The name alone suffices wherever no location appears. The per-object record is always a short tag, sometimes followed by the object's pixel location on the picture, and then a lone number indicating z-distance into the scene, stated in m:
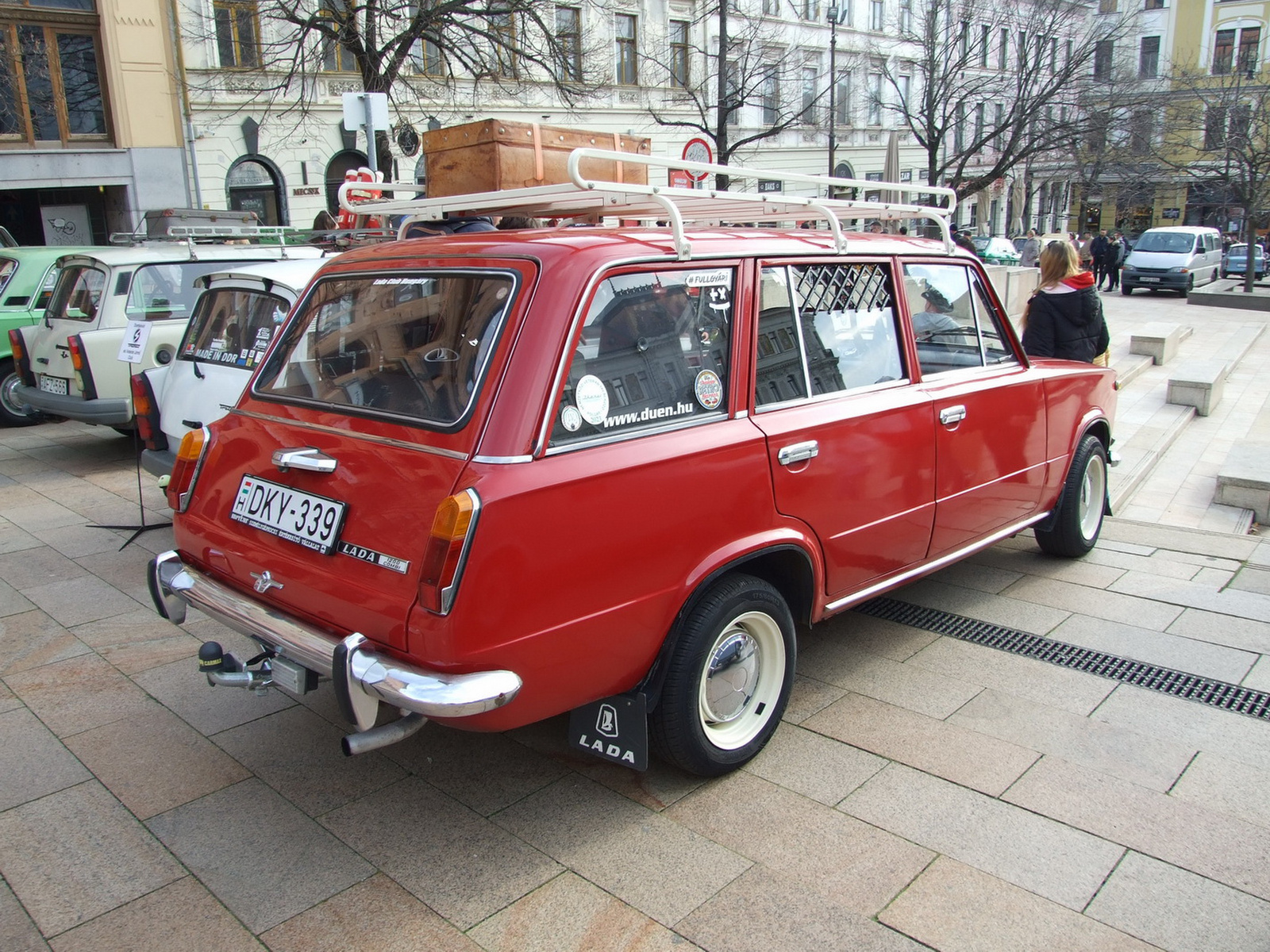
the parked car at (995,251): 31.06
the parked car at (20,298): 10.04
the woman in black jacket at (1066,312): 6.68
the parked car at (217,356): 5.96
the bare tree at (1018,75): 27.62
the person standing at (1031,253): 26.89
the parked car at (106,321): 7.97
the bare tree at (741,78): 29.94
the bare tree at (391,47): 15.07
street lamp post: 28.67
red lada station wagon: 2.66
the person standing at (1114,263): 28.98
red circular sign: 9.44
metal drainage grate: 3.93
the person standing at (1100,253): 29.11
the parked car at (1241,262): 30.98
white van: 26.33
